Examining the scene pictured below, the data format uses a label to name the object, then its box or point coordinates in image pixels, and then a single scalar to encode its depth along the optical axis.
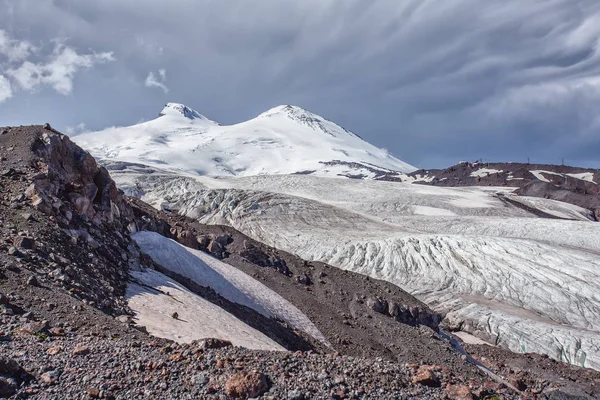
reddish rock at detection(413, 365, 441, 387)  7.10
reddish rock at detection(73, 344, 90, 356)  7.30
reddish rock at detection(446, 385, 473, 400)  6.81
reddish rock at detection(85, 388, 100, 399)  6.38
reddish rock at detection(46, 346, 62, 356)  7.25
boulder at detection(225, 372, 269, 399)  6.46
